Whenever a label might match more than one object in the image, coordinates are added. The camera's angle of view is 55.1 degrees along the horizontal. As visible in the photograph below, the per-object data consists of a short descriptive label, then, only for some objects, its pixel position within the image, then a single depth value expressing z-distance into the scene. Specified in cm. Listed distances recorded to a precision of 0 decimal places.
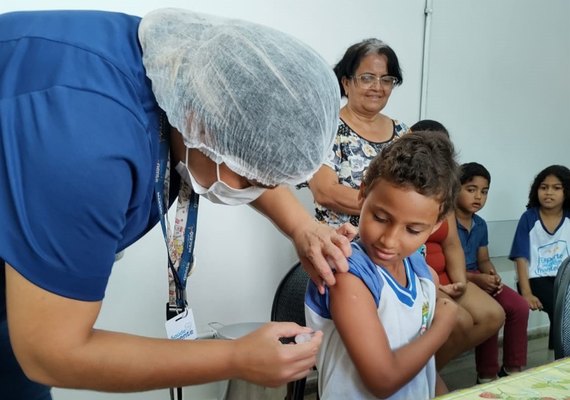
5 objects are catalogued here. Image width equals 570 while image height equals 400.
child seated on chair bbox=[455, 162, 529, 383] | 268
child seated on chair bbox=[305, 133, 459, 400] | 117
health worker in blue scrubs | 68
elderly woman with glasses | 211
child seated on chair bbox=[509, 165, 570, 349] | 302
